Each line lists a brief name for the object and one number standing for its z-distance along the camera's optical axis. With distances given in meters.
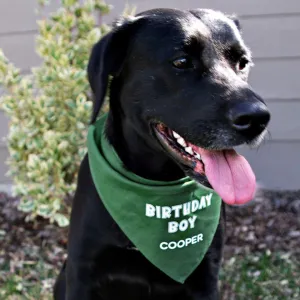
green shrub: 1.31
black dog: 0.91
